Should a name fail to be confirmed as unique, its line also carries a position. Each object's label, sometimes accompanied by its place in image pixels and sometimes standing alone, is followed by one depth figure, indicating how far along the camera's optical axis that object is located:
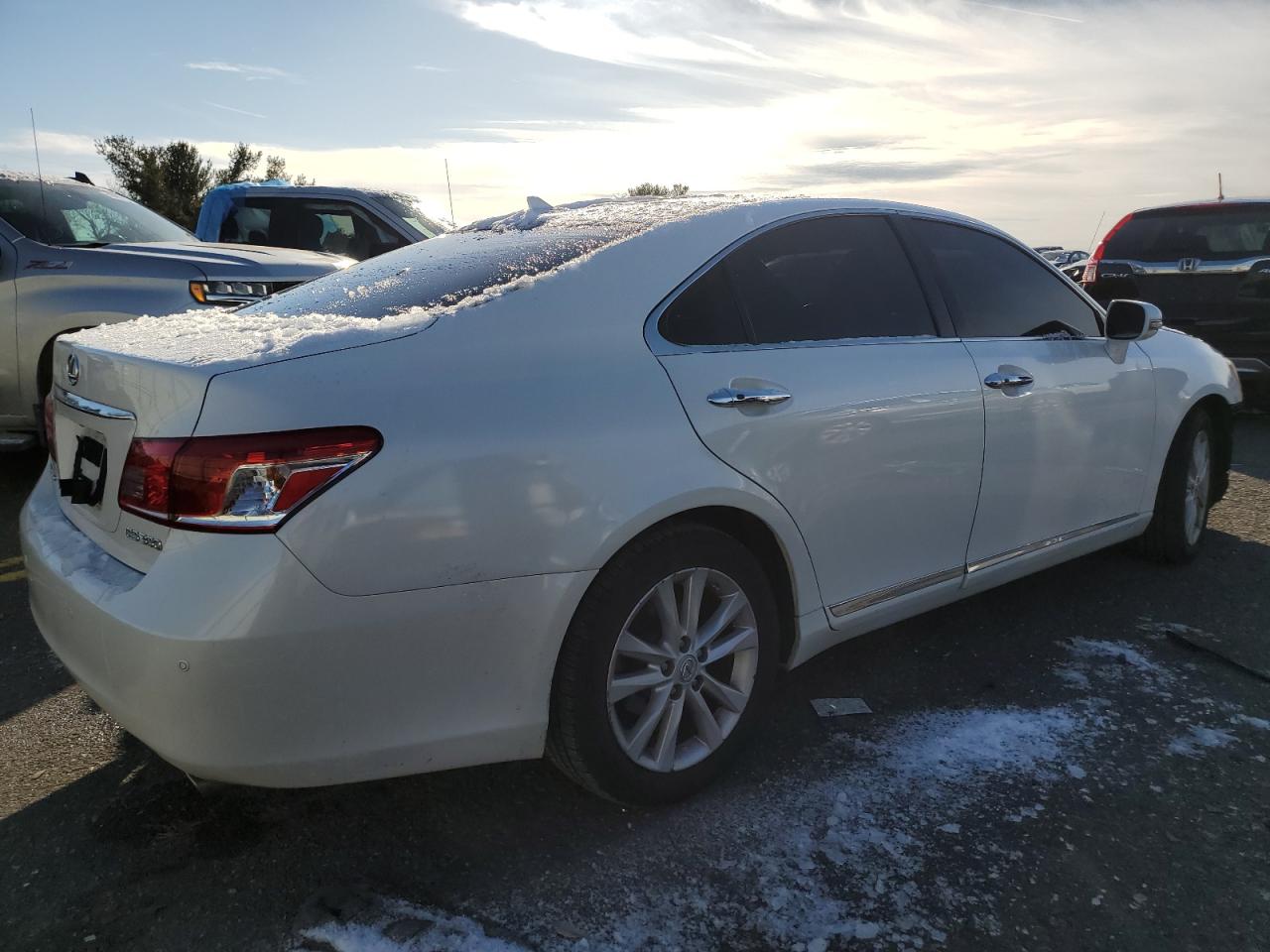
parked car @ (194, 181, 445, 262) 8.59
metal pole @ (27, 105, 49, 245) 6.01
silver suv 5.77
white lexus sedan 2.06
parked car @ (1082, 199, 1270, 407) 8.16
